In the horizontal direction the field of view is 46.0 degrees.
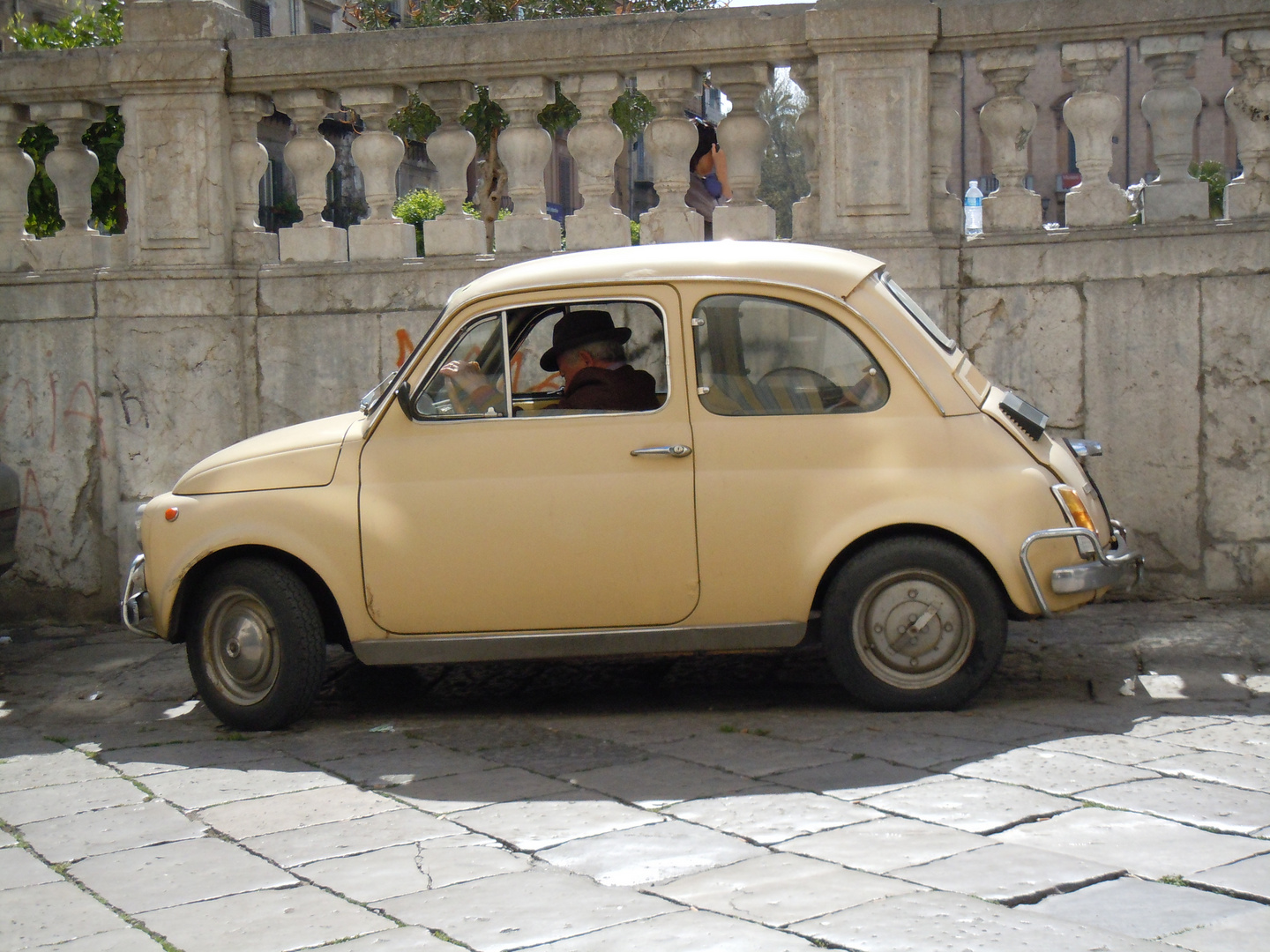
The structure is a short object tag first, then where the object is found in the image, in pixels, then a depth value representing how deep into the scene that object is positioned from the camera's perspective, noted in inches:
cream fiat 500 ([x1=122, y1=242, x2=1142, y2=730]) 222.4
